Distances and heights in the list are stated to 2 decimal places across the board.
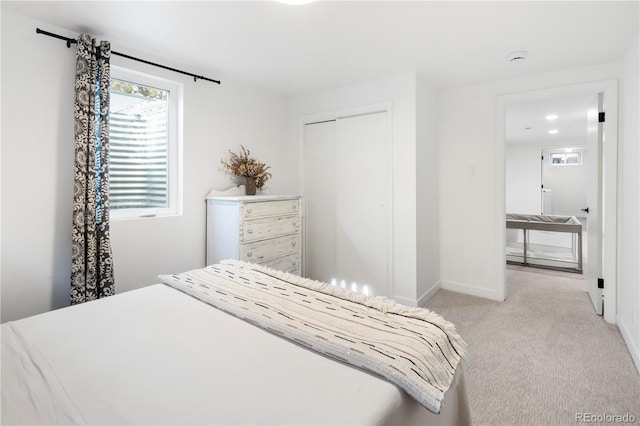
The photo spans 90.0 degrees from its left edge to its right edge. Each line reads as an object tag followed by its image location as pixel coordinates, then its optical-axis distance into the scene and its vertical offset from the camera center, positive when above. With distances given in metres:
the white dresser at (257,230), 2.88 -0.21
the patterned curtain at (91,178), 2.24 +0.22
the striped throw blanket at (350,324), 1.02 -0.46
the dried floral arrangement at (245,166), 3.36 +0.45
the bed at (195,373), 0.86 -0.53
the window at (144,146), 2.67 +0.56
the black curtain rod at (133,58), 2.15 +1.22
